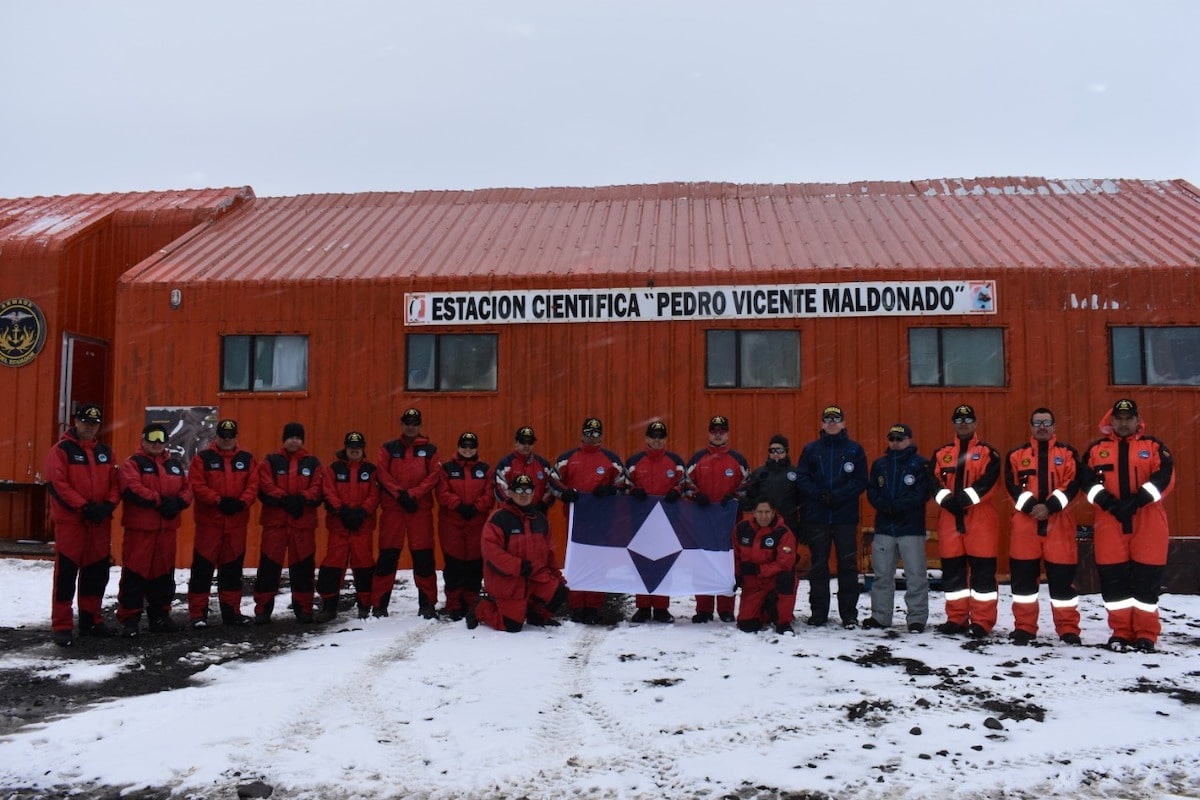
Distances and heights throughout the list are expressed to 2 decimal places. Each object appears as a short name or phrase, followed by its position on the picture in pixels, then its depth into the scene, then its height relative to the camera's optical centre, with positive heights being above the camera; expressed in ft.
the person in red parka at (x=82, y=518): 22.03 -2.16
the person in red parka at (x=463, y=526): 25.04 -2.67
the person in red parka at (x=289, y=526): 24.57 -2.64
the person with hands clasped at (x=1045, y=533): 21.70 -2.45
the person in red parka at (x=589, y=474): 25.21 -1.03
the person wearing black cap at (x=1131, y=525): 21.03 -2.16
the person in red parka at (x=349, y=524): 25.16 -2.56
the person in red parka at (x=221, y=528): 24.21 -2.66
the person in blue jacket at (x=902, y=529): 23.24 -2.53
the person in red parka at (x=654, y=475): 24.82 -1.04
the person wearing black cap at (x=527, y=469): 24.82 -0.85
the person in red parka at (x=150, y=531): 22.99 -2.65
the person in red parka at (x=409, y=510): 25.35 -2.22
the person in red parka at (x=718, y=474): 24.72 -0.98
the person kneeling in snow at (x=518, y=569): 22.76 -3.69
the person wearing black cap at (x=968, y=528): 22.43 -2.41
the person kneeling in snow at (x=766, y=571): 22.72 -3.65
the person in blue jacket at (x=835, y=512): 23.67 -2.08
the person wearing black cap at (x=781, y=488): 24.34 -1.38
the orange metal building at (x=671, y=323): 32.99 +5.18
